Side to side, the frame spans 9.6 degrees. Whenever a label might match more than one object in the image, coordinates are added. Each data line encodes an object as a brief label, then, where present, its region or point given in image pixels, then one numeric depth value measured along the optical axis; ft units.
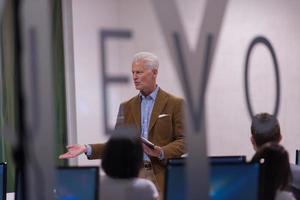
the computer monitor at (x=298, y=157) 36.38
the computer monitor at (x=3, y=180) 33.74
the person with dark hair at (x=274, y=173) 32.94
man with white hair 34.85
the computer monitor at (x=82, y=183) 32.69
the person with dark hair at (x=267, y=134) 33.86
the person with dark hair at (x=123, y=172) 32.66
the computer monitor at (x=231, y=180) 32.61
